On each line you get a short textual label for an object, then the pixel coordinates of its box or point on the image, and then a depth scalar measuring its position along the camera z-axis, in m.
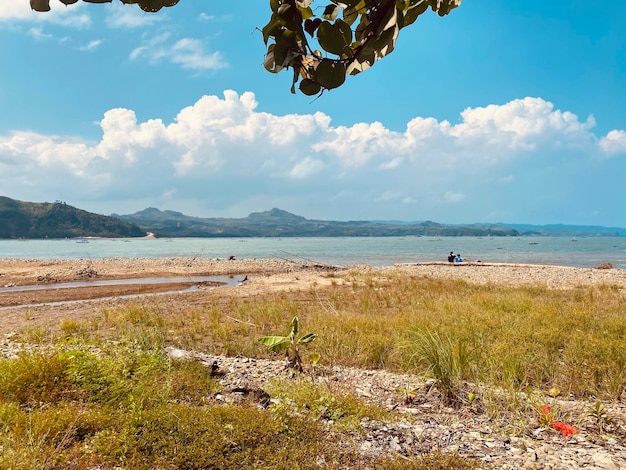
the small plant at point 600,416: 4.43
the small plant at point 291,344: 6.66
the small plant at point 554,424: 4.25
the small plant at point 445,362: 5.34
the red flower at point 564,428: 4.24
